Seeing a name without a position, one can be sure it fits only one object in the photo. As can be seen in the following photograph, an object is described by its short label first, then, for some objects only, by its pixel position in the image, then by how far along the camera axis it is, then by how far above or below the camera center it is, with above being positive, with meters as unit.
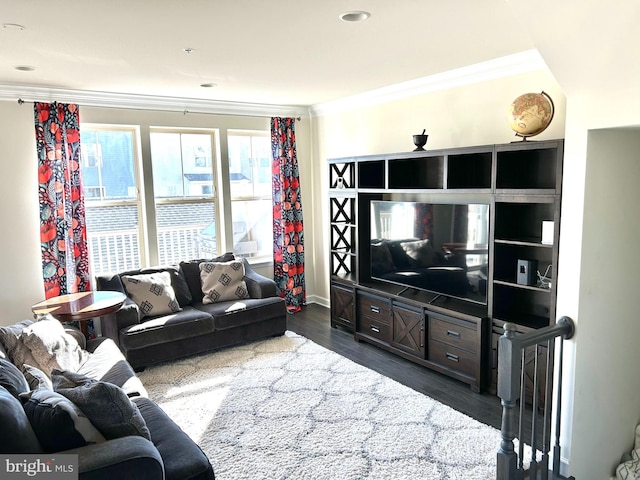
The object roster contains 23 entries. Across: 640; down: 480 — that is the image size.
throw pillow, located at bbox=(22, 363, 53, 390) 2.36 -0.94
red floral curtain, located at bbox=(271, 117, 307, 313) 5.72 -0.32
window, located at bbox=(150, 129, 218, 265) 5.15 -0.01
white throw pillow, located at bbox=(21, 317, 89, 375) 2.78 -0.94
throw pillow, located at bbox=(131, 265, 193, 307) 4.72 -0.92
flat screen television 3.69 -0.52
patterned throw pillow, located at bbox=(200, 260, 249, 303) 4.82 -0.94
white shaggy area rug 2.66 -1.56
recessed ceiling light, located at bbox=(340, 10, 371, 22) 2.52 +0.94
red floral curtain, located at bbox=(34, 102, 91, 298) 4.35 -0.02
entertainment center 3.42 -0.54
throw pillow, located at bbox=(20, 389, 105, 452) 1.83 -0.91
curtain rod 4.60 +0.90
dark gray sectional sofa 1.74 -1.00
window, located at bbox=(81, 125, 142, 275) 4.78 -0.03
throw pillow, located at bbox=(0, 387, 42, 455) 1.70 -0.87
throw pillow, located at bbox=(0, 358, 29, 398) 2.05 -0.84
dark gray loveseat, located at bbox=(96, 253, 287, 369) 4.05 -1.18
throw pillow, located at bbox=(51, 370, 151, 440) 1.96 -0.91
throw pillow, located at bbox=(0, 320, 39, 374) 2.72 -0.89
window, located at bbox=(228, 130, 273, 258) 5.68 -0.01
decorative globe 3.10 +0.48
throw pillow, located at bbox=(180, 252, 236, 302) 4.91 -0.89
